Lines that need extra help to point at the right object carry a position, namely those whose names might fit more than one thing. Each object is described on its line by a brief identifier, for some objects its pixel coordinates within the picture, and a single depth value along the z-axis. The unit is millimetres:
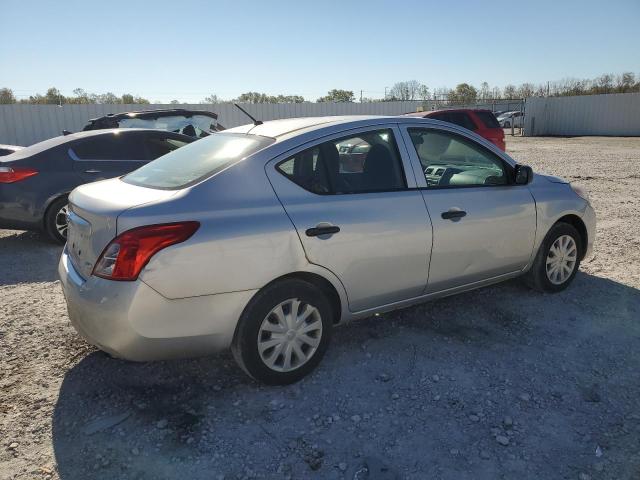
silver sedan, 2742
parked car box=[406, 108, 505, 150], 10820
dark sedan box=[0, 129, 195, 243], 6293
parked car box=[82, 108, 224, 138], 10617
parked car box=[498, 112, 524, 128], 39834
